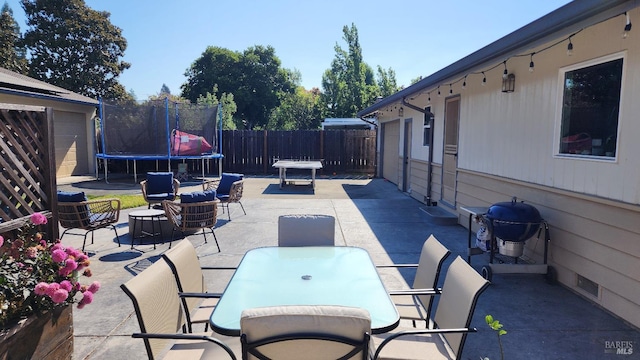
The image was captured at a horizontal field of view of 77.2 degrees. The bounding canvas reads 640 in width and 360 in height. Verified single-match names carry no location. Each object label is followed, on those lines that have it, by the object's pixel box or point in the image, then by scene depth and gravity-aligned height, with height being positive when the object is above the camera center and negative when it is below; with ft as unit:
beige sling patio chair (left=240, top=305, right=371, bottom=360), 5.46 -2.57
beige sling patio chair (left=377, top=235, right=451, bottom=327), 8.97 -3.25
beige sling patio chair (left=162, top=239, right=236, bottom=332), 8.60 -3.17
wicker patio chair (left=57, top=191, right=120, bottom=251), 17.42 -3.12
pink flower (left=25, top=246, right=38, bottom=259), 7.80 -2.17
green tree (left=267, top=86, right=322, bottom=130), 96.89 +7.57
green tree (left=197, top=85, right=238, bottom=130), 69.84 +6.89
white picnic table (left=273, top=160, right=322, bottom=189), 38.68 -2.09
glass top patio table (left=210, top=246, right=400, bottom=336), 7.04 -2.94
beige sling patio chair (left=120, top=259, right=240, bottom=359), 6.79 -3.26
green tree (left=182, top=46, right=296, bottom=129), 111.34 +17.70
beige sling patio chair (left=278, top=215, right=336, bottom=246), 11.87 -2.57
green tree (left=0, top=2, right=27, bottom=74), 66.49 +16.00
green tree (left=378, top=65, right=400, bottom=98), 95.61 +15.55
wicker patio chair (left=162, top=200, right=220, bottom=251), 18.11 -3.24
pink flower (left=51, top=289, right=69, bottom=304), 7.18 -2.77
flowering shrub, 7.14 -2.60
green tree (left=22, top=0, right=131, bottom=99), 77.71 +19.04
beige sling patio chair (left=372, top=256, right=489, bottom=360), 6.93 -3.31
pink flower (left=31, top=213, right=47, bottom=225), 8.95 -1.74
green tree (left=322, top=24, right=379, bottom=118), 89.15 +13.99
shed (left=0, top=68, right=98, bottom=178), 38.29 +2.77
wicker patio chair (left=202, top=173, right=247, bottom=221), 24.38 -2.88
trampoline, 43.88 +1.16
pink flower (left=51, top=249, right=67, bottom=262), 7.74 -2.21
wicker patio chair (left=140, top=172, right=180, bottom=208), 25.93 -2.73
